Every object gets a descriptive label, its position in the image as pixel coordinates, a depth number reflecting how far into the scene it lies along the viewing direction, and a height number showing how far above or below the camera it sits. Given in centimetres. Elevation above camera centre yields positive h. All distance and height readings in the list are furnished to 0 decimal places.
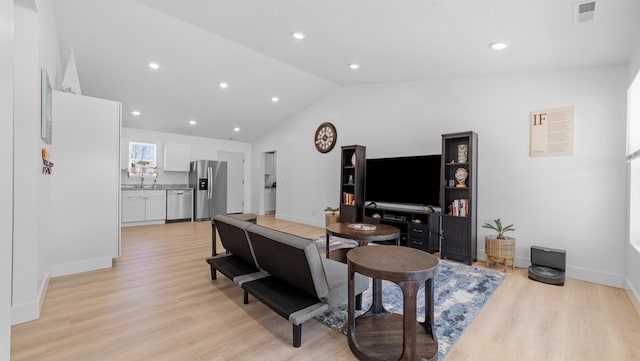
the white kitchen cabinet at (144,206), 629 -66
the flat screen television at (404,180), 434 +2
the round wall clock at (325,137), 615 +97
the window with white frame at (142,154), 680 +59
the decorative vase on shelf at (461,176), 400 +9
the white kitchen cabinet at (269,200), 867 -64
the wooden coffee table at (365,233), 319 -62
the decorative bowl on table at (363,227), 350 -60
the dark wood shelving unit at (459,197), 385 -21
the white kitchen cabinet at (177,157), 717 +56
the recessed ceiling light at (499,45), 297 +148
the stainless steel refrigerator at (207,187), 734 -22
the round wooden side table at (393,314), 167 -89
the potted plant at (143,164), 687 +34
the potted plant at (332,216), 555 -72
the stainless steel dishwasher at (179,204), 698 -66
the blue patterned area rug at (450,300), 219 -114
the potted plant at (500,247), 355 -83
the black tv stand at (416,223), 425 -67
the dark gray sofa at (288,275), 194 -78
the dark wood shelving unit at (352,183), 521 -5
